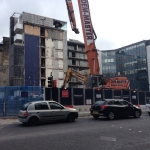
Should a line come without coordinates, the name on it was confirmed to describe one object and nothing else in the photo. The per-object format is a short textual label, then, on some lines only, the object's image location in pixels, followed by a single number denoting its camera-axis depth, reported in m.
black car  15.26
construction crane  25.14
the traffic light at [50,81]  20.23
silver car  12.65
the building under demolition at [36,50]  55.87
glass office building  80.44
